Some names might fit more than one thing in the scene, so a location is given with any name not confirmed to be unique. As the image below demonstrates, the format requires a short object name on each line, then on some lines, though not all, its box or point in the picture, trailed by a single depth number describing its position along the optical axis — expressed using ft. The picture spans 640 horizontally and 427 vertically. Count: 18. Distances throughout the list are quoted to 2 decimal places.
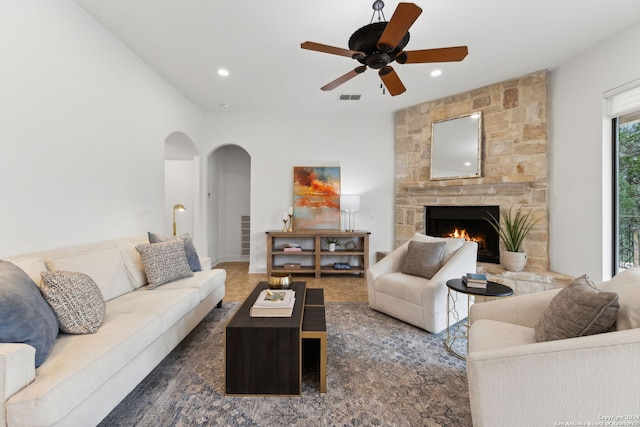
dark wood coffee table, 5.72
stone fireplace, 11.83
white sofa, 3.65
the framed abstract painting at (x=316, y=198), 16.46
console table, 15.52
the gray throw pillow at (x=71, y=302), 5.16
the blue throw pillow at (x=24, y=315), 4.11
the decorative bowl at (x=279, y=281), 8.29
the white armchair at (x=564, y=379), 3.55
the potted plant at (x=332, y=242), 15.87
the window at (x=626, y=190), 9.19
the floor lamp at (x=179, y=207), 11.90
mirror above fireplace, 13.38
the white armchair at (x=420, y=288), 8.43
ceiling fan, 5.78
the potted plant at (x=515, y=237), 11.85
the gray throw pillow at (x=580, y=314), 4.06
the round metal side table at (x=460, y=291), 7.03
